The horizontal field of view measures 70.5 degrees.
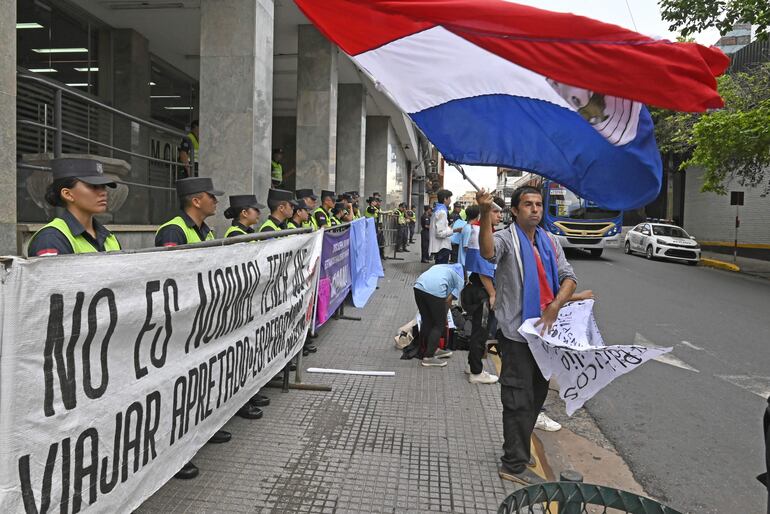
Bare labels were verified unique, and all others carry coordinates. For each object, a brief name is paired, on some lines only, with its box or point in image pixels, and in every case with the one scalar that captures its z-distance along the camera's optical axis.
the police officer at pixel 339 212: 10.38
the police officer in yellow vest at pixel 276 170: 13.26
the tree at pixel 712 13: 13.09
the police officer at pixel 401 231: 20.12
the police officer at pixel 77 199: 3.12
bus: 20.55
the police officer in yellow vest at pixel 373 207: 13.96
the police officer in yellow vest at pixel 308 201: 8.10
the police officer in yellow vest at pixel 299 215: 7.50
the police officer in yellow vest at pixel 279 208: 6.64
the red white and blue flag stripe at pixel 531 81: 2.96
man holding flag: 3.66
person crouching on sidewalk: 6.06
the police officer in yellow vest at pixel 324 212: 8.70
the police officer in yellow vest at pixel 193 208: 4.30
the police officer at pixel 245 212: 5.59
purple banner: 6.95
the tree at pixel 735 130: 14.12
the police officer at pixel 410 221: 23.70
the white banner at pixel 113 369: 1.86
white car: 21.17
